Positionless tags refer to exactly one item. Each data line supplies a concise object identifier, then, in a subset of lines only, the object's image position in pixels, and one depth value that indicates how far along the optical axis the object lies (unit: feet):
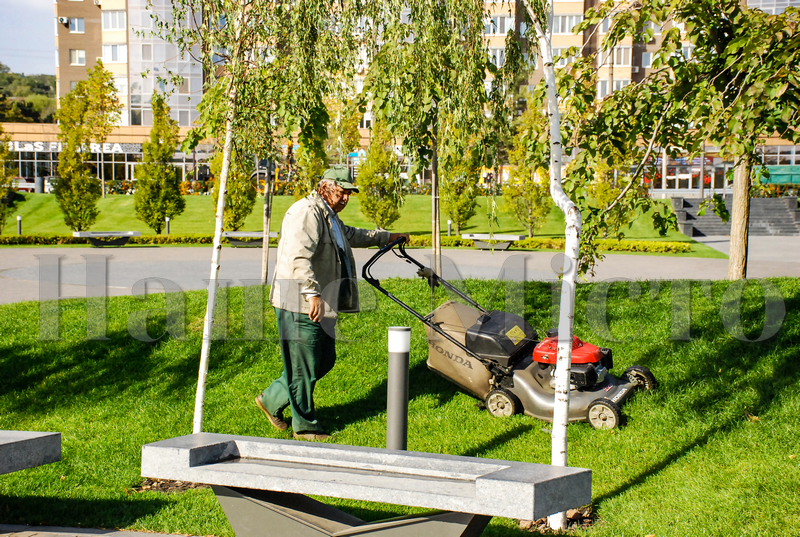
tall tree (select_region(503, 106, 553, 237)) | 84.12
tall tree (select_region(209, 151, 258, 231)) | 81.23
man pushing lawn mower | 16.56
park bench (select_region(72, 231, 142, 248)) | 71.92
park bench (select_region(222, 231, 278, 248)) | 69.46
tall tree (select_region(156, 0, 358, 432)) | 17.16
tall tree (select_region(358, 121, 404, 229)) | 89.40
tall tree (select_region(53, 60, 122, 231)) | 86.17
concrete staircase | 95.61
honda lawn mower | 17.72
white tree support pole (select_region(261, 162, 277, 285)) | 32.17
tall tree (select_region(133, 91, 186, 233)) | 85.10
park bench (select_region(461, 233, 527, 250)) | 66.85
